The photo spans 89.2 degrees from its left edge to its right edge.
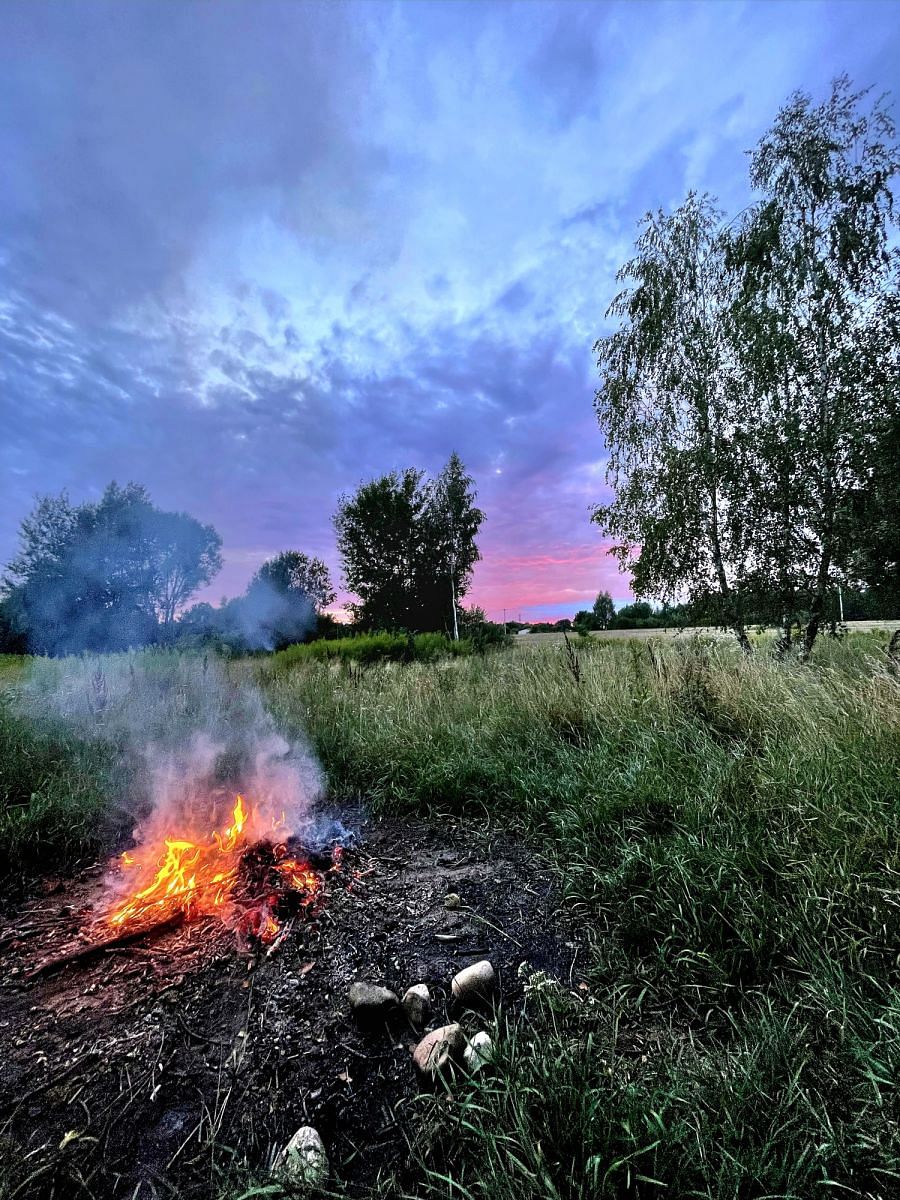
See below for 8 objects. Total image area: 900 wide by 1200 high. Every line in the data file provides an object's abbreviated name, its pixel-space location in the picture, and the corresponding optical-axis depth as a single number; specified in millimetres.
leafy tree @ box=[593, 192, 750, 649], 6508
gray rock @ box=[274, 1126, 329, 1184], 1069
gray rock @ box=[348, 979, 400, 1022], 1600
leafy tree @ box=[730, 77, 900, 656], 5141
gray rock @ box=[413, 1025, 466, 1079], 1372
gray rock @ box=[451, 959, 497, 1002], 1652
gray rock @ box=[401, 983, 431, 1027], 1580
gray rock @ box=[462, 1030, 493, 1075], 1313
